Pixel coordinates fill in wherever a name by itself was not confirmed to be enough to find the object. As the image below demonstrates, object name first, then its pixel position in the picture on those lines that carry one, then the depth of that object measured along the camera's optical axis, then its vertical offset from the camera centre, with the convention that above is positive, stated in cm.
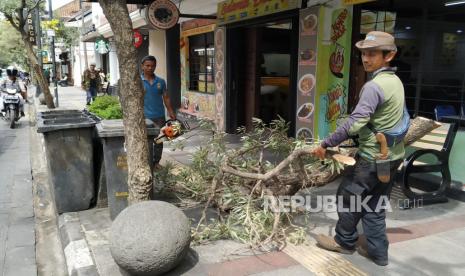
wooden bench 512 -124
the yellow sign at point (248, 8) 790 +111
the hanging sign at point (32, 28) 2095 +174
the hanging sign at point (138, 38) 1482 +86
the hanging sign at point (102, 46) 2122 +87
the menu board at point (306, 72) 729 -14
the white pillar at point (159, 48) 1490 +54
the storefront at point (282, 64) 694 -1
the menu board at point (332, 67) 673 -5
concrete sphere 330 -136
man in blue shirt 615 -50
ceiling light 527 +75
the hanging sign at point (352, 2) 587 +85
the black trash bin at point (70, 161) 488 -112
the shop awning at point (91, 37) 2306 +149
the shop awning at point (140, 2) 881 +128
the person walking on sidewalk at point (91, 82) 1786 -76
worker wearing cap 334 -66
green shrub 546 -58
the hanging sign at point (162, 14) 888 +102
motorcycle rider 1403 -67
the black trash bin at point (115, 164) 470 -109
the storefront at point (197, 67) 1171 -11
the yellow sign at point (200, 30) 1121 +92
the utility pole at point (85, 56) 3217 +56
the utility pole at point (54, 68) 1846 -22
